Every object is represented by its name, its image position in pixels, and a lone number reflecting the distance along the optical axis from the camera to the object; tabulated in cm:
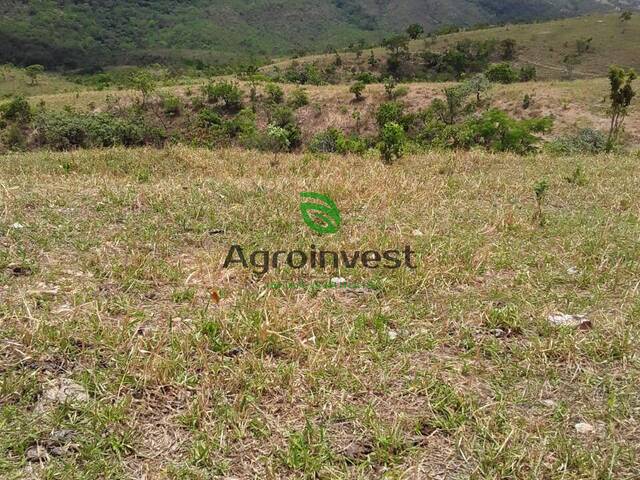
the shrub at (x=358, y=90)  4465
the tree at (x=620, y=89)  1764
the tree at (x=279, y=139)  1134
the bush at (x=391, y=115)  3931
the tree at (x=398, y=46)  7569
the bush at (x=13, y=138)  4169
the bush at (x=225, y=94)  4812
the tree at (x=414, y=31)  8631
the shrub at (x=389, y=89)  4419
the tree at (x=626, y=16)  8562
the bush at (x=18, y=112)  4469
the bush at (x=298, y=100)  4603
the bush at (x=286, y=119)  4182
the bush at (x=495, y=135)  1803
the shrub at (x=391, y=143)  943
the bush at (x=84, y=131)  3450
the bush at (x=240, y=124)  4288
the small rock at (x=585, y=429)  237
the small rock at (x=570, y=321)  323
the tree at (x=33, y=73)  8499
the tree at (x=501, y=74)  5272
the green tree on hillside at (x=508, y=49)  7581
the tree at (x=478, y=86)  4066
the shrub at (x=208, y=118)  4581
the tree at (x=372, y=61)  7344
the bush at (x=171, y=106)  4816
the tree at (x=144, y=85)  4667
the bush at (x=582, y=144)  1594
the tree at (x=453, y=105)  3981
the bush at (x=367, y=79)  5655
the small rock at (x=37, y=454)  213
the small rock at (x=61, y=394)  243
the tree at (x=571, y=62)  6981
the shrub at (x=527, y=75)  5913
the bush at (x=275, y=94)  4794
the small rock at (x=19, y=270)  369
